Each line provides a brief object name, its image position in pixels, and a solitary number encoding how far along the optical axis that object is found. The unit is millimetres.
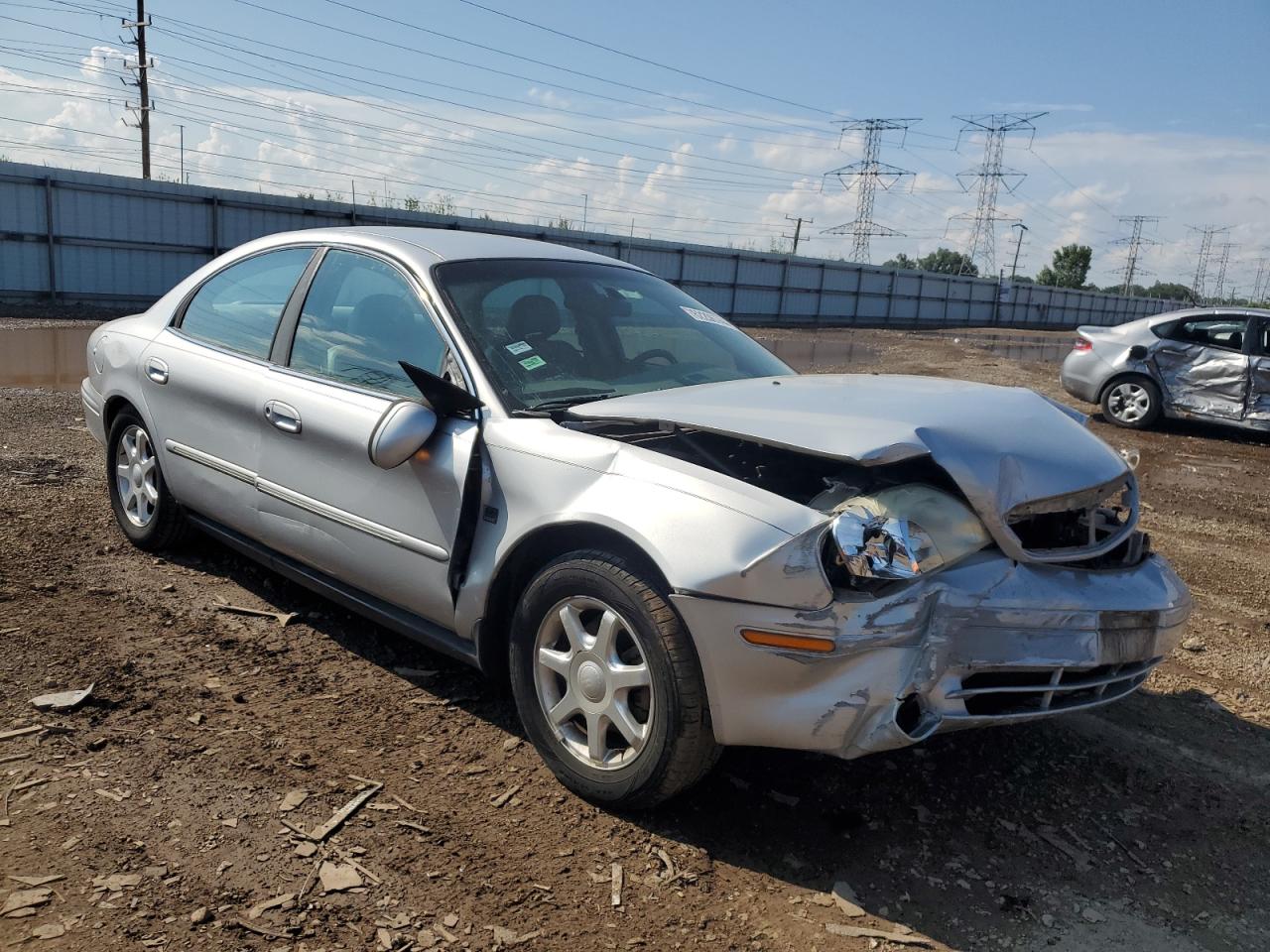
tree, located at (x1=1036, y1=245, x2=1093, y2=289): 108062
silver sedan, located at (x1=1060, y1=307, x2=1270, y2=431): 11047
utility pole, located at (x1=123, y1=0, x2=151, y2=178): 34875
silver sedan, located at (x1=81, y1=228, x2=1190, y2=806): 2572
